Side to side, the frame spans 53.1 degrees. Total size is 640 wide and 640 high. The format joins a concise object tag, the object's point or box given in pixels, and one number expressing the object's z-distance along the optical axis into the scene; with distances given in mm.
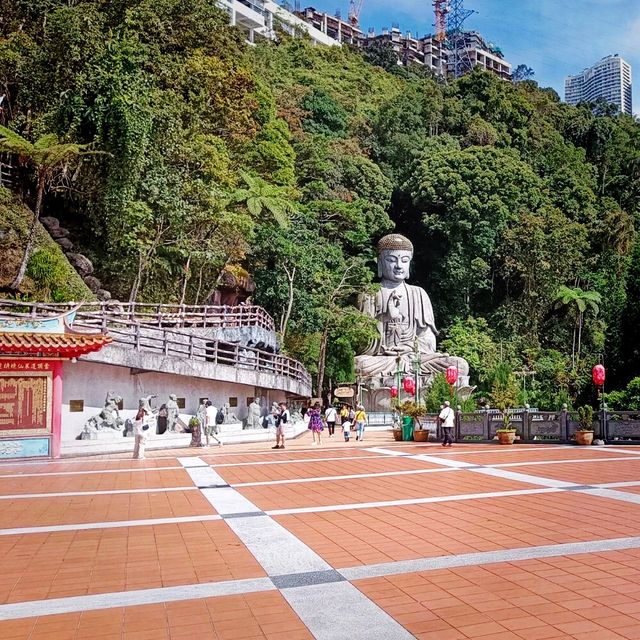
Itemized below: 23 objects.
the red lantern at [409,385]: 24188
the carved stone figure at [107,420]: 15039
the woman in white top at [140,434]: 13875
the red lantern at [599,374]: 16375
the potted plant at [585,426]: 15625
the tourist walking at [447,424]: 16406
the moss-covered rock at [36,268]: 21047
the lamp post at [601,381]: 15777
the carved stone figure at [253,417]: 19875
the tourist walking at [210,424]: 17094
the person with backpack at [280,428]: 16188
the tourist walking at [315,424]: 17875
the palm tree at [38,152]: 19344
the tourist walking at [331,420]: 22203
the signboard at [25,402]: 13348
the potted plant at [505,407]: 16516
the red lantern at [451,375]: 20141
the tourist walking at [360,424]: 19641
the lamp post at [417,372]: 29000
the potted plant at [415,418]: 18547
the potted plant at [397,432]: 19234
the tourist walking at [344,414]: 20602
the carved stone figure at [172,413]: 17219
